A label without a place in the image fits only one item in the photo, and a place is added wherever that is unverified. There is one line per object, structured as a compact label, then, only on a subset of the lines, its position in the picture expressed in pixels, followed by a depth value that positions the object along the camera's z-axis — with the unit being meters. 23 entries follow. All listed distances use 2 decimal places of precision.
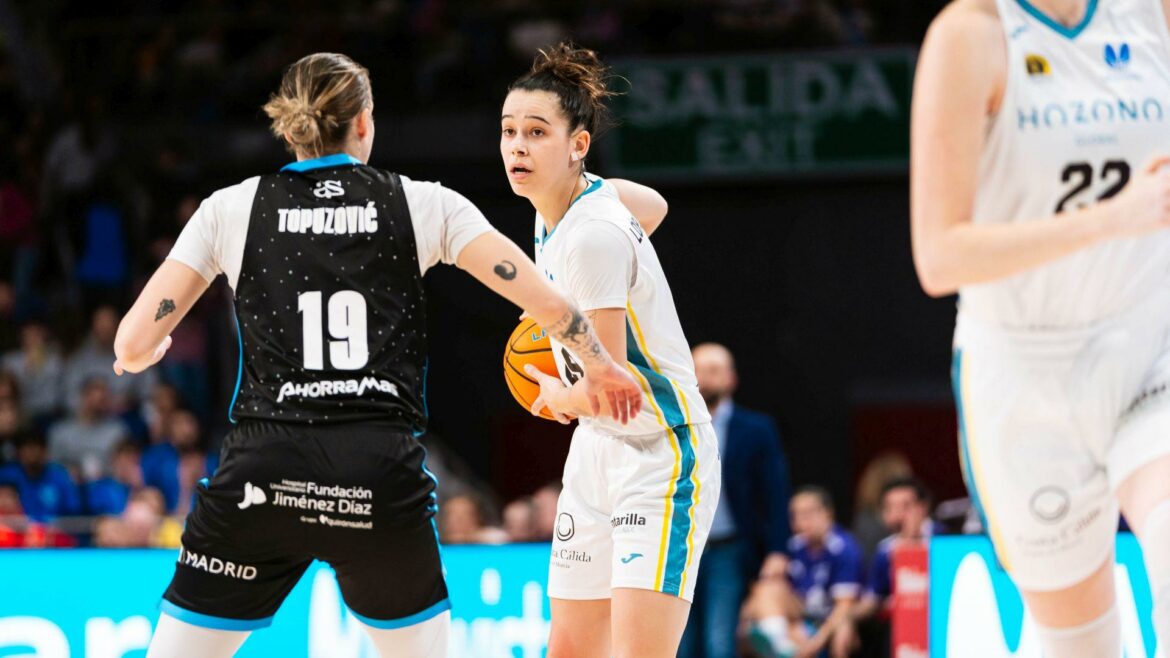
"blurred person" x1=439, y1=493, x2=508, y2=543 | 17.32
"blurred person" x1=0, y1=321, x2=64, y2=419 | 22.81
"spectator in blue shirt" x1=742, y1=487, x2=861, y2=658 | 15.76
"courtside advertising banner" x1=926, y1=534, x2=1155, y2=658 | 12.22
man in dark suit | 15.65
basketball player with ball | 8.25
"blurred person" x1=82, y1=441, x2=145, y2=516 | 19.98
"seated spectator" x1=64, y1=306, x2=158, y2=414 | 22.81
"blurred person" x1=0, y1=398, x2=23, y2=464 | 20.13
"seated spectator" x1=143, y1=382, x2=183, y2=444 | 21.49
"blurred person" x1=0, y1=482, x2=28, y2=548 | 17.05
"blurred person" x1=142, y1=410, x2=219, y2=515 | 20.23
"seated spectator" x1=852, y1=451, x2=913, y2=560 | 21.21
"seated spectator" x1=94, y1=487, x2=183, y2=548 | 17.10
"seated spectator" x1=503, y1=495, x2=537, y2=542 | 17.72
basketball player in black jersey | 7.24
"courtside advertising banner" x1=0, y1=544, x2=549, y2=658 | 12.75
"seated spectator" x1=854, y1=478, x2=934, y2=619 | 15.90
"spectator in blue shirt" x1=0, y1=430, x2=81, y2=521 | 19.88
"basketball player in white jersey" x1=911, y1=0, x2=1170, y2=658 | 5.91
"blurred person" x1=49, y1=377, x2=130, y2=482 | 21.59
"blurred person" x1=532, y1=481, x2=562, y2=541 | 17.57
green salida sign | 25.24
